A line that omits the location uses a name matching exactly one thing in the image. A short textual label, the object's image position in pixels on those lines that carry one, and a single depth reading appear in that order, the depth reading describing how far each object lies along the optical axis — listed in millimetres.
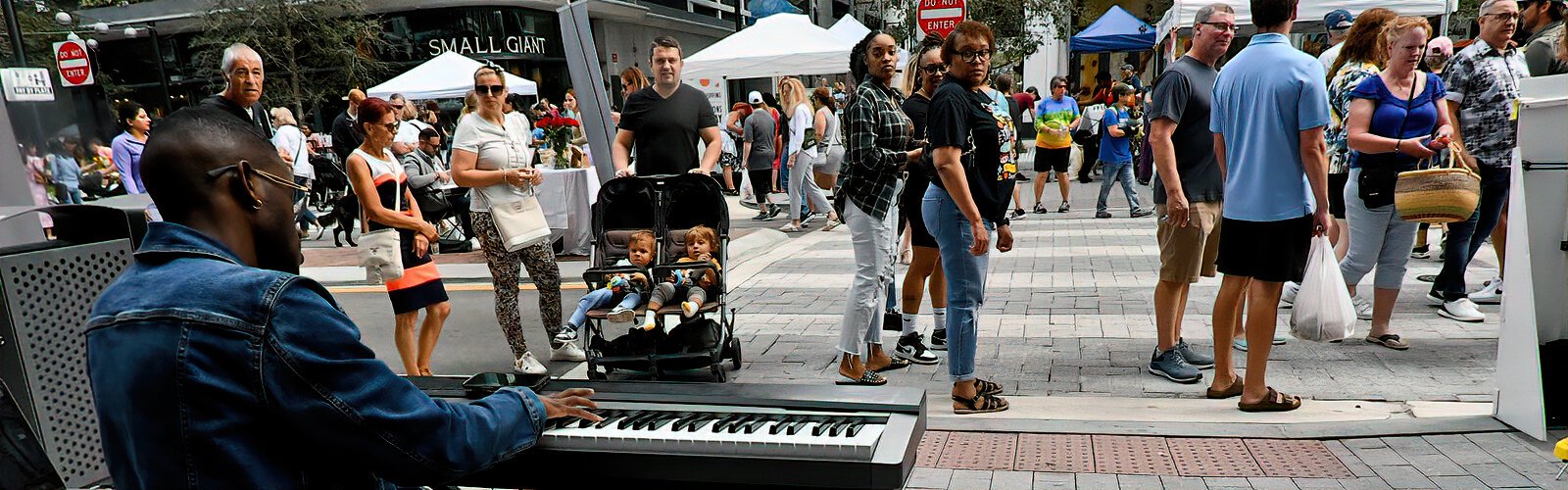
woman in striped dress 4898
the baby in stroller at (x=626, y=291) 4769
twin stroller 4941
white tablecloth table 9633
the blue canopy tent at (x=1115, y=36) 18406
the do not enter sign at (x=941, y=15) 10125
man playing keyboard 1403
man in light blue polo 3965
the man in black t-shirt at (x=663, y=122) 5645
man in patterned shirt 5523
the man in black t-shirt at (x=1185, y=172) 4566
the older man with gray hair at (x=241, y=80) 4293
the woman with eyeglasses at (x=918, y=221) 5418
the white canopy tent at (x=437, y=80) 16750
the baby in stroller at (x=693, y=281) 4727
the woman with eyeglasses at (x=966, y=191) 4055
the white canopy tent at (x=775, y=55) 14883
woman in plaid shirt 4723
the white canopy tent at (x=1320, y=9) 10578
